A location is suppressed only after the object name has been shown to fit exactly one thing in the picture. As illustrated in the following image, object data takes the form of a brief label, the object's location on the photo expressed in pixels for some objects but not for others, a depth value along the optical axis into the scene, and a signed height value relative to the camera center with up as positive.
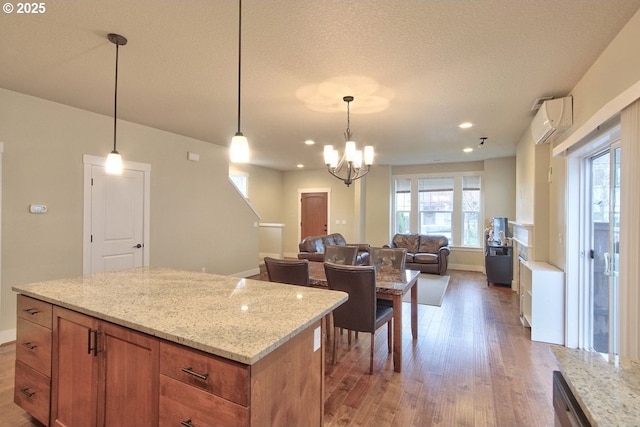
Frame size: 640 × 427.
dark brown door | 9.31 +0.03
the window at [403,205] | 8.30 +0.29
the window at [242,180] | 7.97 +0.88
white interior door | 3.99 -0.09
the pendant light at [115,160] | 2.27 +0.39
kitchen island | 1.19 -0.61
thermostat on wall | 3.41 +0.04
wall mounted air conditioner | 3.05 +1.00
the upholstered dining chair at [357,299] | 2.66 -0.71
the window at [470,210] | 7.60 +0.17
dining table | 2.79 -0.65
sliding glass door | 2.44 -0.22
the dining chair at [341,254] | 3.95 -0.49
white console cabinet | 3.28 -0.90
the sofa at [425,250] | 6.92 -0.77
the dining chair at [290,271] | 2.95 -0.53
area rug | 4.95 -1.29
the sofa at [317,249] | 5.95 -0.66
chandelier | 3.38 +0.67
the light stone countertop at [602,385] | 0.81 -0.49
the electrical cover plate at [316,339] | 1.55 -0.61
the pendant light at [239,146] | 1.96 +0.42
